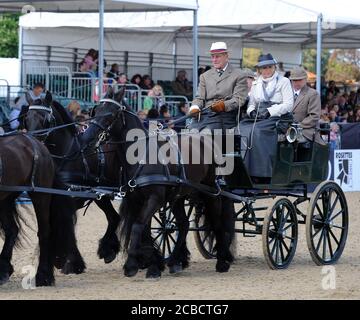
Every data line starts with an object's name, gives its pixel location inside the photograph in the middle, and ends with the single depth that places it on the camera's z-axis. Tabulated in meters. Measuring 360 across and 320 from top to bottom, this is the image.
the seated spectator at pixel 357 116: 24.06
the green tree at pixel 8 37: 37.25
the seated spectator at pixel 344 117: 23.88
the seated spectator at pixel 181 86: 22.22
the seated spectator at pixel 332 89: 26.50
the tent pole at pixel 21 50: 20.10
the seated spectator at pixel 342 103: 25.44
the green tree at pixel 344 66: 45.06
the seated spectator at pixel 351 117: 24.14
